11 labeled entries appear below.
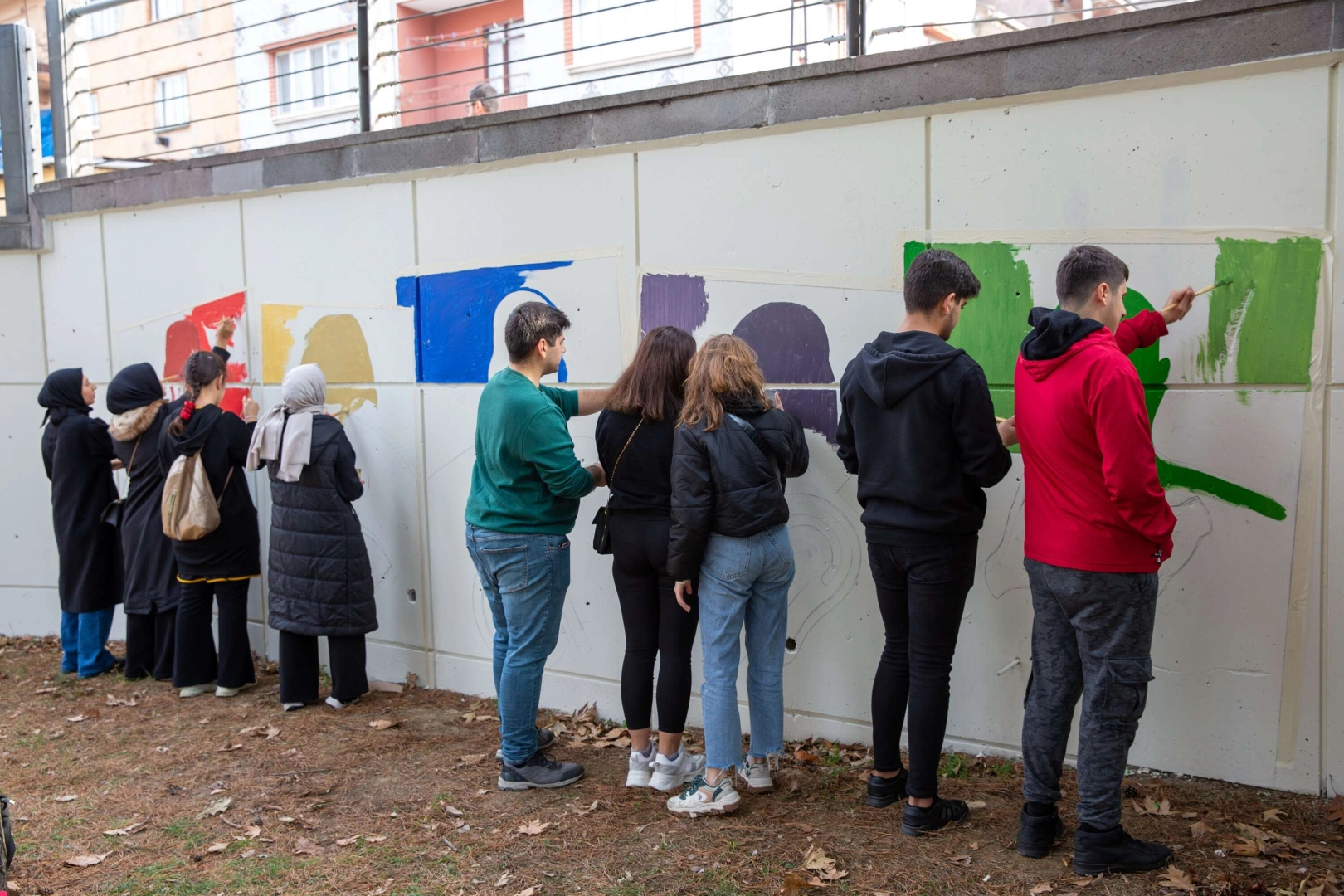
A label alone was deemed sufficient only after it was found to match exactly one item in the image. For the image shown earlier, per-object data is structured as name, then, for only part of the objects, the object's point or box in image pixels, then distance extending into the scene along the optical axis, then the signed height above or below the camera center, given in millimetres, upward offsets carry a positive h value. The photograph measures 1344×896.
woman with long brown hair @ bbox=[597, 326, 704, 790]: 4199 -775
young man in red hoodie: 3170 -650
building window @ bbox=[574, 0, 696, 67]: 14305 +4399
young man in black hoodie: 3564 -509
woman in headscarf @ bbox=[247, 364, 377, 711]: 5660 -975
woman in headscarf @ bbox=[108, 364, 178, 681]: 6391 -1014
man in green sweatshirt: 4312 -747
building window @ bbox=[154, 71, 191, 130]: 24469 +5738
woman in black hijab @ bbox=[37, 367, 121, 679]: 6707 -1035
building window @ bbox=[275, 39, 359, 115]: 20703 +5456
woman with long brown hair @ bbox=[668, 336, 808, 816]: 3943 -762
